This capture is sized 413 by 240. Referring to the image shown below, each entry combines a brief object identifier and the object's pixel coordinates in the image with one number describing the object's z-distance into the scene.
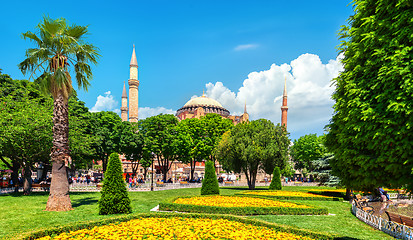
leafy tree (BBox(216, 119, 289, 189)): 27.67
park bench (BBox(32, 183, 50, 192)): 24.64
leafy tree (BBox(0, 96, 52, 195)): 17.92
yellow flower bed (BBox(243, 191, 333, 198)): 20.24
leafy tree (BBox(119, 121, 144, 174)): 34.25
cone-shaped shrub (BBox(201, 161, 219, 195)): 19.16
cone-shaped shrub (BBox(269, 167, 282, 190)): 25.23
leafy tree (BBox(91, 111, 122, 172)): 31.69
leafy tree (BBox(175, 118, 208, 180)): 38.37
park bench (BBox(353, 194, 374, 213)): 13.62
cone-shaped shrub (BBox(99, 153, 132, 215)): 12.34
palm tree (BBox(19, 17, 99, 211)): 13.38
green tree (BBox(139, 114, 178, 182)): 36.06
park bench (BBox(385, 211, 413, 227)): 9.57
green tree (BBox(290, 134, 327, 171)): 53.89
